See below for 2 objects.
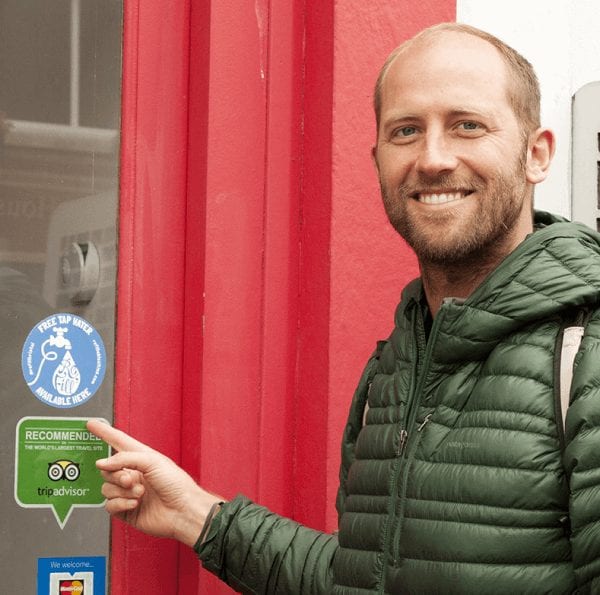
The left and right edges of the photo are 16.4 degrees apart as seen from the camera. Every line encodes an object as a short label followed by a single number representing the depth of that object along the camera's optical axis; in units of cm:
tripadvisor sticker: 217
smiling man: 180
